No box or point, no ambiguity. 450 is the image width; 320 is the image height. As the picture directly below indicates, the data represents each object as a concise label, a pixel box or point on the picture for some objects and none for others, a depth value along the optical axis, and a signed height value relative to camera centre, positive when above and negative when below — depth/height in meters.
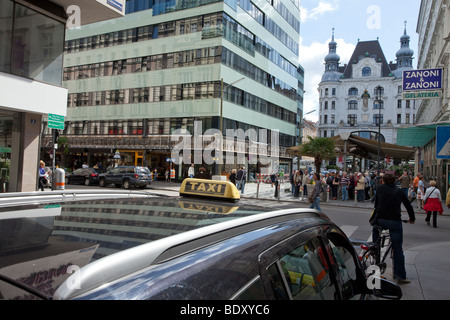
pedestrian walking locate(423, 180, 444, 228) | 11.80 -0.79
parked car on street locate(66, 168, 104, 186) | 27.53 -0.85
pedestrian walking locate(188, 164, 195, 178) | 25.66 -0.18
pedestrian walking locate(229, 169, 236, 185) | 23.33 -0.41
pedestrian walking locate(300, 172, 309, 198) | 20.01 -0.38
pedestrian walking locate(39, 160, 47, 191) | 18.01 -0.49
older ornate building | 93.50 +23.45
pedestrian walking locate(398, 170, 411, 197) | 19.16 -0.29
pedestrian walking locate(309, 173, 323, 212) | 13.03 -0.79
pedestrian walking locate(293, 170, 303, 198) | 22.48 -0.51
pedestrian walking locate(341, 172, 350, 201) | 20.75 -0.71
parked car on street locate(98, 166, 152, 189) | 25.38 -0.66
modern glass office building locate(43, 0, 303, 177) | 34.66 +10.16
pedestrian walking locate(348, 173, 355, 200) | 21.83 -0.80
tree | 24.83 +1.85
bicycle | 5.28 -1.22
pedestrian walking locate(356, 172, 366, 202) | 19.44 -0.61
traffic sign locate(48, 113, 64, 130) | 13.72 +1.77
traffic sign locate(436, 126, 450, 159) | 10.02 +1.09
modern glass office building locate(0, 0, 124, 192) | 12.80 +3.51
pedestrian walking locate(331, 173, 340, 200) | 21.80 -0.77
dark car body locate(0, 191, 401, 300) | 1.08 -0.33
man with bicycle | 5.64 -0.65
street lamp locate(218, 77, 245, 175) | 32.04 +8.17
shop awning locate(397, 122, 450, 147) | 20.91 +2.89
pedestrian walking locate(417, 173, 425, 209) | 16.80 -0.67
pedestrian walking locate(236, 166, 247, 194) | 24.40 -0.48
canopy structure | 22.86 +2.09
